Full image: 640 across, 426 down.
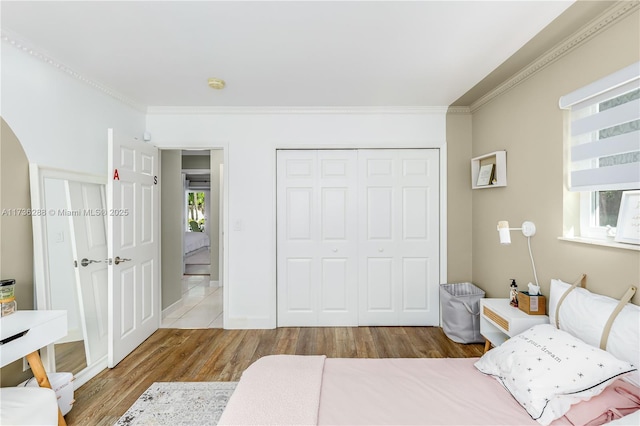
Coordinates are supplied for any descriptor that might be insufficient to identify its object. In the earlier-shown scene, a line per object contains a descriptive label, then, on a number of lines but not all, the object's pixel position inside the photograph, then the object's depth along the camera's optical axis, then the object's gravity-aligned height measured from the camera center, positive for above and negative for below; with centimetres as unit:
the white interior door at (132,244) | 259 -35
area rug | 195 -139
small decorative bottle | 243 -74
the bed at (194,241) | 776 -94
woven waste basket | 297 -113
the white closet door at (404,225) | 352 -22
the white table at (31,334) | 162 -73
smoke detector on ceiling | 270 +115
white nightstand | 216 -88
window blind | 161 +46
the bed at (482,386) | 123 -86
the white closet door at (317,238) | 354 -37
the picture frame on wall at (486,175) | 294 +31
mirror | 214 -42
